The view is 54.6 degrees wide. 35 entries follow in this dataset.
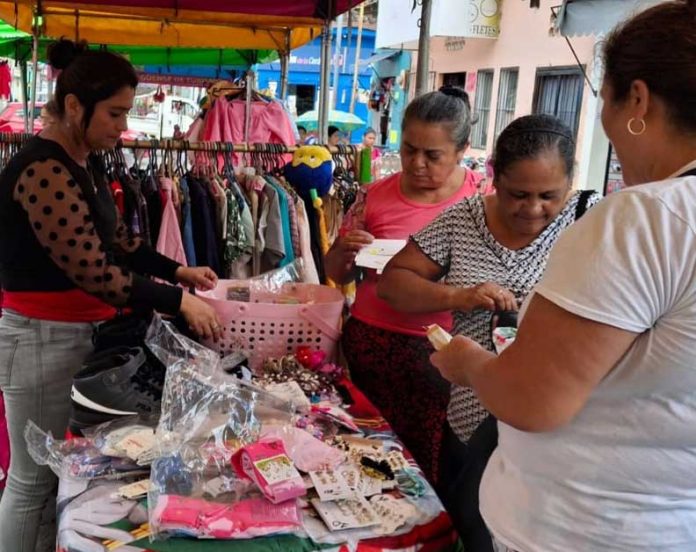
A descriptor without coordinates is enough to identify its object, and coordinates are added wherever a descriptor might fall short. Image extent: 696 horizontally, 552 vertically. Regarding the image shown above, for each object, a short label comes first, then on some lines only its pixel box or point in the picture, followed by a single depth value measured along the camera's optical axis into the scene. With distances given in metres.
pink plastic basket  1.85
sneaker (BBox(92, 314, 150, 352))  1.64
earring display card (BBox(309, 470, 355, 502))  1.22
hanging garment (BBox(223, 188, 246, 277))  2.78
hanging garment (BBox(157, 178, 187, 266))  2.69
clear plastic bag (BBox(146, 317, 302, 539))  1.12
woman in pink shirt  1.96
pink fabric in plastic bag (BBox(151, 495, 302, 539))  1.10
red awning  3.60
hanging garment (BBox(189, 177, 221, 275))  2.78
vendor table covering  1.09
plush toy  2.87
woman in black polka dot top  1.65
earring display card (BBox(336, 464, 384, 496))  1.26
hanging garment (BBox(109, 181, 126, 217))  2.63
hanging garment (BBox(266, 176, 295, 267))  2.85
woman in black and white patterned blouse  1.52
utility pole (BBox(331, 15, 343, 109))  10.25
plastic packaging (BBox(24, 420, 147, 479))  1.29
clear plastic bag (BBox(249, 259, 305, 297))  2.10
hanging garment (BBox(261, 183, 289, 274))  2.83
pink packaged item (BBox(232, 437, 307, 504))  1.18
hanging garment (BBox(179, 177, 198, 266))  2.75
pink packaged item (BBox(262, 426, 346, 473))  1.31
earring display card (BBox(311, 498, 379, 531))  1.16
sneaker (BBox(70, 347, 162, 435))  1.43
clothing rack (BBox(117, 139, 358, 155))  2.74
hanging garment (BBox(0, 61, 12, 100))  8.30
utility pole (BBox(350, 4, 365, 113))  11.19
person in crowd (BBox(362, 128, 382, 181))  3.34
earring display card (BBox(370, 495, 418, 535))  1.18
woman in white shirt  0.79
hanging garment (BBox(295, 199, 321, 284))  2.88
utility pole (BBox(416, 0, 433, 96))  2.89
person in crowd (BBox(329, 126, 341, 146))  6.05
